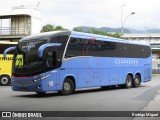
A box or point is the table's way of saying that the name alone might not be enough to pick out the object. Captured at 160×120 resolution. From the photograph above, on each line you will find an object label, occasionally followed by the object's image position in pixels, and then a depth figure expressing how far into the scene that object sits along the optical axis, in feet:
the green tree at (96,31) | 283.85
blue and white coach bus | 61.72
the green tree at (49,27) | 247.81
